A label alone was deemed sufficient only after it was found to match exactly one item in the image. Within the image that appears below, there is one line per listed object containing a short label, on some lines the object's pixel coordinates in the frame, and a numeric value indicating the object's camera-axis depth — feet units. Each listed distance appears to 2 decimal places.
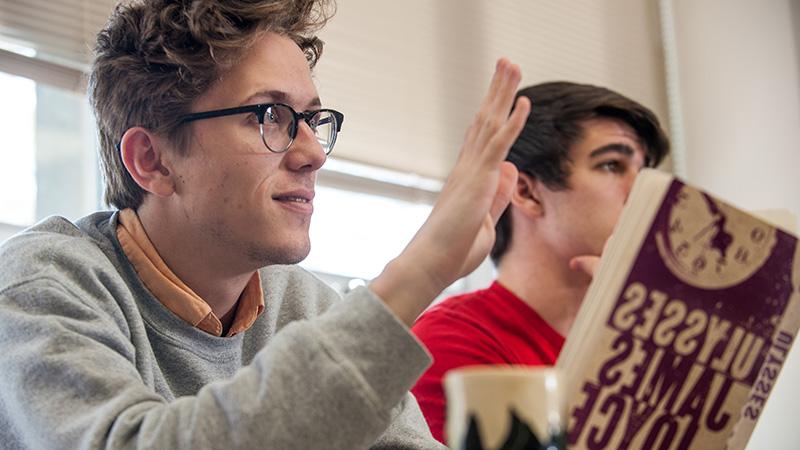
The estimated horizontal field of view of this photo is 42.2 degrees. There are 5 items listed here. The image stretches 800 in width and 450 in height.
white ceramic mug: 1.60
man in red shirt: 6.68
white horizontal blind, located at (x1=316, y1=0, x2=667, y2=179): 8.34
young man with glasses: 2.87
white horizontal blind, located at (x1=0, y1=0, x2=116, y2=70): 6.57
